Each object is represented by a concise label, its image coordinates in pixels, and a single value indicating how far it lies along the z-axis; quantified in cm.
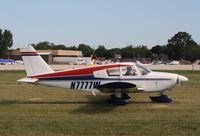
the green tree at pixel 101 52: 15938
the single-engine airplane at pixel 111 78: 1465
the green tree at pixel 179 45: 15400
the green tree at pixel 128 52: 16488
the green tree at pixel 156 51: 16625
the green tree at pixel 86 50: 18488
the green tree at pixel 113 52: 15930
